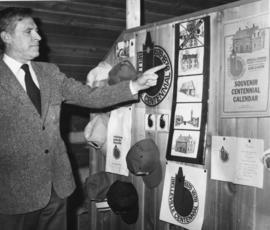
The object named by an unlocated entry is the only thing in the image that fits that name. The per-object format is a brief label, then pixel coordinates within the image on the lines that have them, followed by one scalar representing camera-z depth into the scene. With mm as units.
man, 1796
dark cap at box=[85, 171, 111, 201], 2490
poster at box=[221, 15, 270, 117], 1555
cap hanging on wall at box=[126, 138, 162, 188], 2061
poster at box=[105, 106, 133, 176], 2314
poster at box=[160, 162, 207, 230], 1862
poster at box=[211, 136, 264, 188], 1603
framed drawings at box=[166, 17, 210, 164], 1818
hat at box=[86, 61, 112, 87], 2430
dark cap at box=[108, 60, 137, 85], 2176
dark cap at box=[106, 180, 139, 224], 2240
